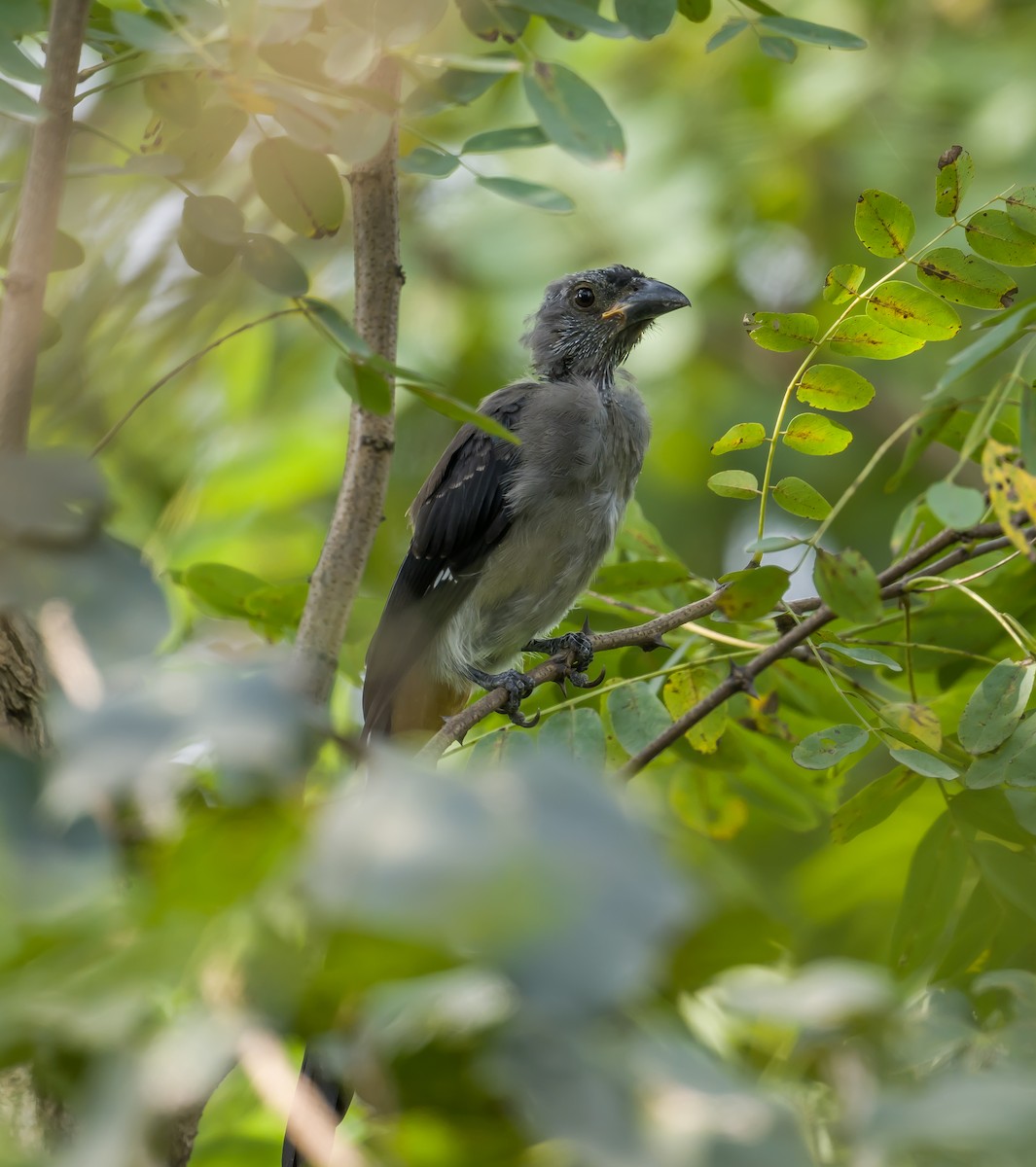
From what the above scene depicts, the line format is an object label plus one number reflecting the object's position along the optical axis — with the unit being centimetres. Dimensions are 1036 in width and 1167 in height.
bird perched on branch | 788
